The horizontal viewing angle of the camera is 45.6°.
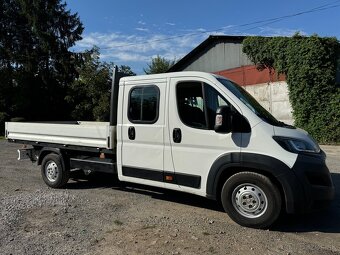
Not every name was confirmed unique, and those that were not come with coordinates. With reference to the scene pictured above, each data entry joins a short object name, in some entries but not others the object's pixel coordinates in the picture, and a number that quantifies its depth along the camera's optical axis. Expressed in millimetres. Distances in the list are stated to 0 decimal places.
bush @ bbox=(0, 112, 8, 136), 29381
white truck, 5555
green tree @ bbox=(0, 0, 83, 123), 32781
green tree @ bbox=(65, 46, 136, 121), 27969
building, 21062
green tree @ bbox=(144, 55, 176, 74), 53728
